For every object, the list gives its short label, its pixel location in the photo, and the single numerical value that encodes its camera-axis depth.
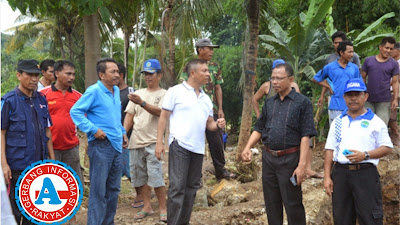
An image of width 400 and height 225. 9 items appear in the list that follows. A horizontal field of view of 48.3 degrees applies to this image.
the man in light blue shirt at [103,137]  4.61
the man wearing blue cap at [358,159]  3.95
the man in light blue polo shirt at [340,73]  6.11
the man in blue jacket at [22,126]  4.30
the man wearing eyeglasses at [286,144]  4.23
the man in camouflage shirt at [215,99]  6.15
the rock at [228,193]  6.36
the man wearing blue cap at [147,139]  5.56
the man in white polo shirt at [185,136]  4.73
